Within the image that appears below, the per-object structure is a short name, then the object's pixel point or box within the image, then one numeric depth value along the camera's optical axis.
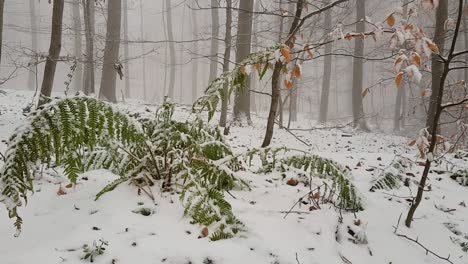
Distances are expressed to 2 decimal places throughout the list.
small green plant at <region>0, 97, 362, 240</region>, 1.71
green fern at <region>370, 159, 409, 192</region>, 3.06
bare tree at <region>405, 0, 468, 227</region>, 2.22
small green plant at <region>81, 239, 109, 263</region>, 1.72
